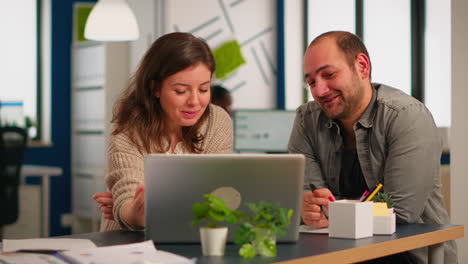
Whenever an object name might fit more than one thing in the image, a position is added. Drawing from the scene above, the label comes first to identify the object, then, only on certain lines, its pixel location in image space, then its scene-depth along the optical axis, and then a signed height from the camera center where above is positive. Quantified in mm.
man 2435 -16
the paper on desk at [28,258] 1834 -216
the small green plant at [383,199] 2287 -157
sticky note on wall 6605 +549
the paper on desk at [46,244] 1956 -212
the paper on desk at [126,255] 1804 -205
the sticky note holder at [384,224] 2148 -196
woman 2378 +33
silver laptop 1971 -98
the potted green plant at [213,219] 1886 -153
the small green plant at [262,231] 1882 -174
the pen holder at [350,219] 2091 -181
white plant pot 1899 -191
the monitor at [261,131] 6037 -6
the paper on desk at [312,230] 2193 -219
